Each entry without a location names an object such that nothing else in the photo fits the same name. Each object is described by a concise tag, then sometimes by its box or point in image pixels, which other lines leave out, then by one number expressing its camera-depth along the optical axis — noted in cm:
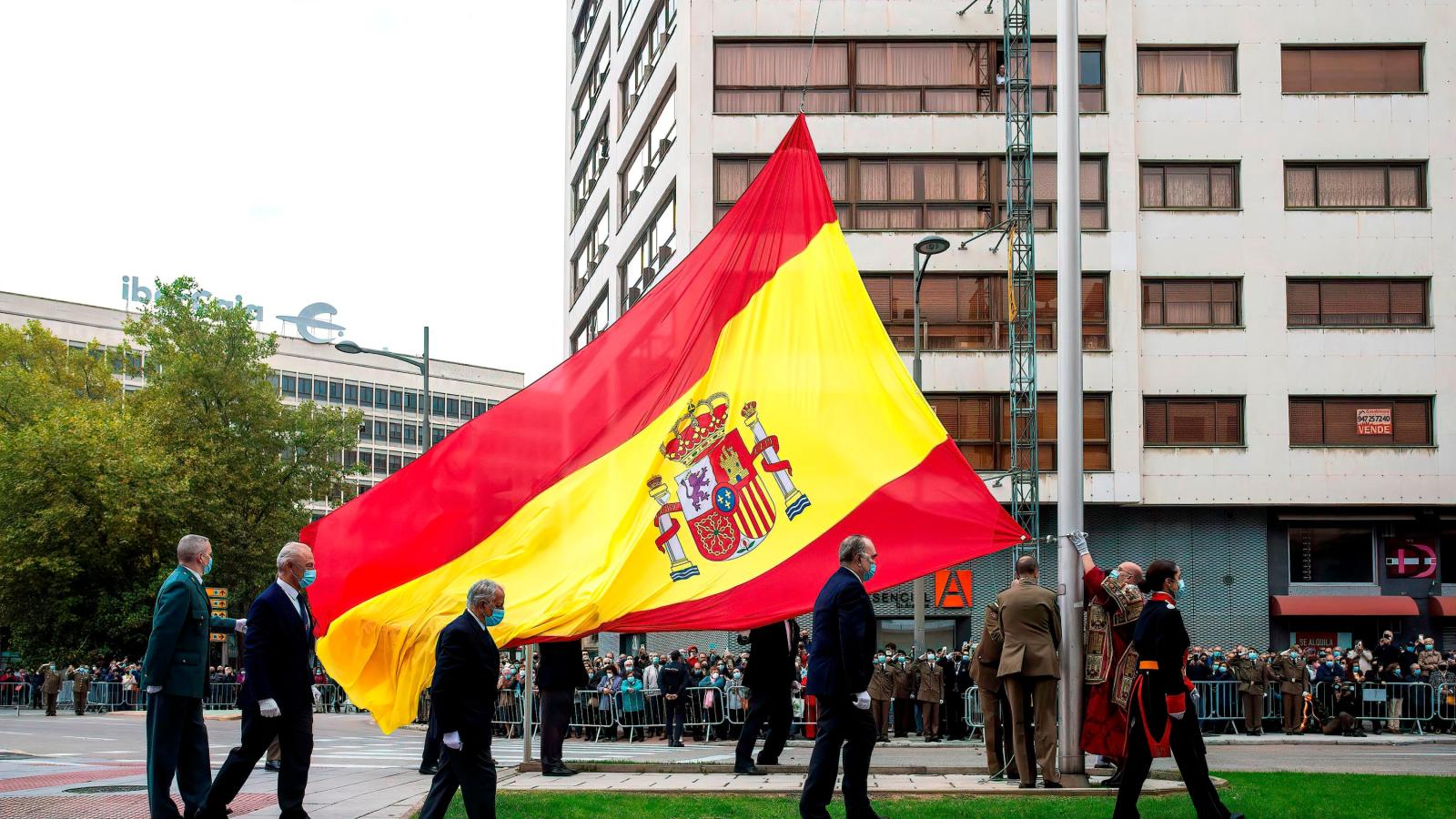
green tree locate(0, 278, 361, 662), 4875
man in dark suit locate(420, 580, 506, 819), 904
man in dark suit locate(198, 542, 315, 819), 979
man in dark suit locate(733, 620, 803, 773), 1292
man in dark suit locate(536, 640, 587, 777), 1339
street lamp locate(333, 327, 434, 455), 3541
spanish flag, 1123
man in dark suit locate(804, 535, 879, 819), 966
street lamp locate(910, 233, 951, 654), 3019
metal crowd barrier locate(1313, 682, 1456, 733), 2791
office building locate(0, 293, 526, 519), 11181
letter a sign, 3397
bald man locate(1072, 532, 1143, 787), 1164
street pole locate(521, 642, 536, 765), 1373
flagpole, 1240
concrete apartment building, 3781
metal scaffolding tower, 3622
